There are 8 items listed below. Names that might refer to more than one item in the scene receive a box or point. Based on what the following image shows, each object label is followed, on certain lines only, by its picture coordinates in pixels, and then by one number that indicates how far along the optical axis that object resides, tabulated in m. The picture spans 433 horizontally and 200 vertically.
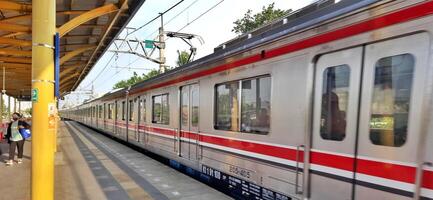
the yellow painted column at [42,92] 4.21
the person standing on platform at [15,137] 11.64
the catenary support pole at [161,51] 22.93
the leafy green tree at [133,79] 58.14
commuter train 3.41
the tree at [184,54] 42.94
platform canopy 9.86
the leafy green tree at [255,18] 25.56
